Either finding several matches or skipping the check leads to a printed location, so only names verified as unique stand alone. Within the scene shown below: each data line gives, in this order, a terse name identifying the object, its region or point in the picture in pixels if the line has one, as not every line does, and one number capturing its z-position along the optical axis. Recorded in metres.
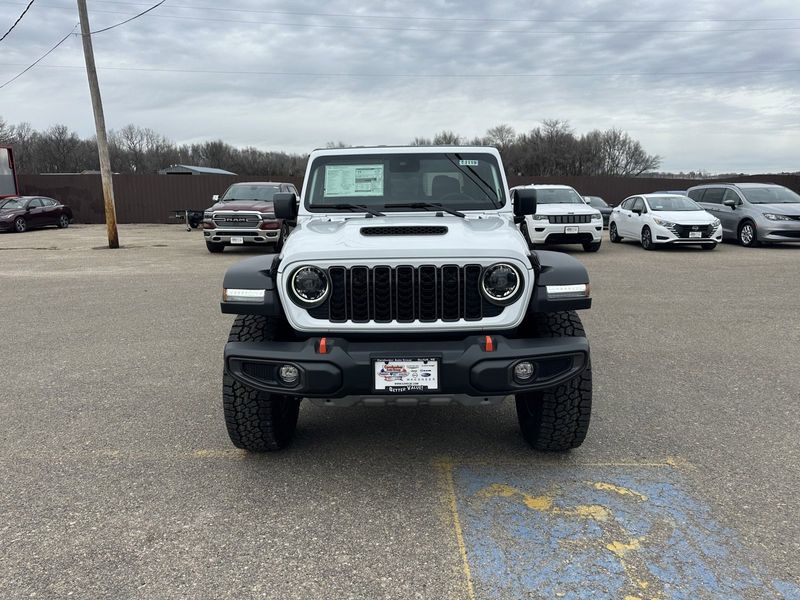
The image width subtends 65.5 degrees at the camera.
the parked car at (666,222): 14.56
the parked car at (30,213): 22.88
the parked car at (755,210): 15.11
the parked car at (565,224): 14.05
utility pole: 16.14
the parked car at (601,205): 24.52
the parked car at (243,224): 14.24
